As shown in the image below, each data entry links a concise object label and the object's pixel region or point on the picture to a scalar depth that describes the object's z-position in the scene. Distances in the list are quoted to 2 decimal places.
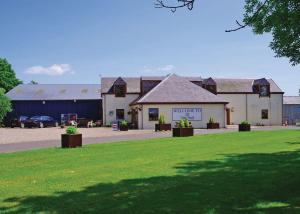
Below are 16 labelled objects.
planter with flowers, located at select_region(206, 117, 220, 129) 43.31
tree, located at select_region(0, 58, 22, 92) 81.09
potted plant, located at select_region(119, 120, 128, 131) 41.47
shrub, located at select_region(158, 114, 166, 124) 39.06
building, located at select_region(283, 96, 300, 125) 71.56
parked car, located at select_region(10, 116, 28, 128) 58.94
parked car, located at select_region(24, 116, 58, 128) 57.66
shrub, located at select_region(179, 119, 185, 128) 29.19
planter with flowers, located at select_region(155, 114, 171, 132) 38.75
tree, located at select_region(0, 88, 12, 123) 57.44
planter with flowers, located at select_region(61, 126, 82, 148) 20.97
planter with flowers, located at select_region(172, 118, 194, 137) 28.52
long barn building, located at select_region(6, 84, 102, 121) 64.06
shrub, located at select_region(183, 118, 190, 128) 29.45
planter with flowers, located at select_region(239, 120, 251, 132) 35.18
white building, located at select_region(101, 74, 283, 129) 55.94
